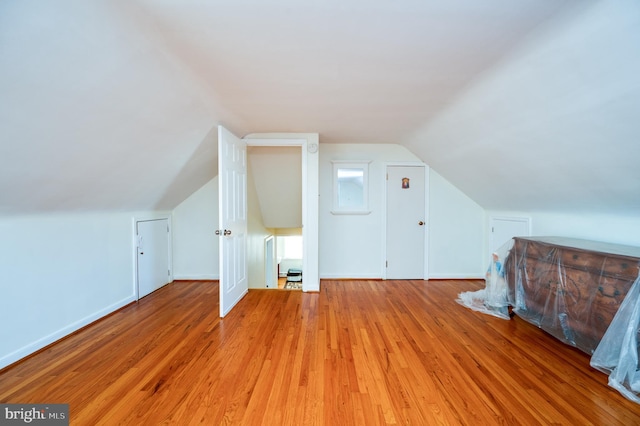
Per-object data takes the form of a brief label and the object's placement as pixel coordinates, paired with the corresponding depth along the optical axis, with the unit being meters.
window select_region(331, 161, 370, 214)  3.75
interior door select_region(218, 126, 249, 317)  2.56
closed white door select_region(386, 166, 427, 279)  3.78
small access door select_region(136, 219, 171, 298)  3.06
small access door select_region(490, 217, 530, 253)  3.15
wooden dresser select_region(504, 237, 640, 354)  1.71
